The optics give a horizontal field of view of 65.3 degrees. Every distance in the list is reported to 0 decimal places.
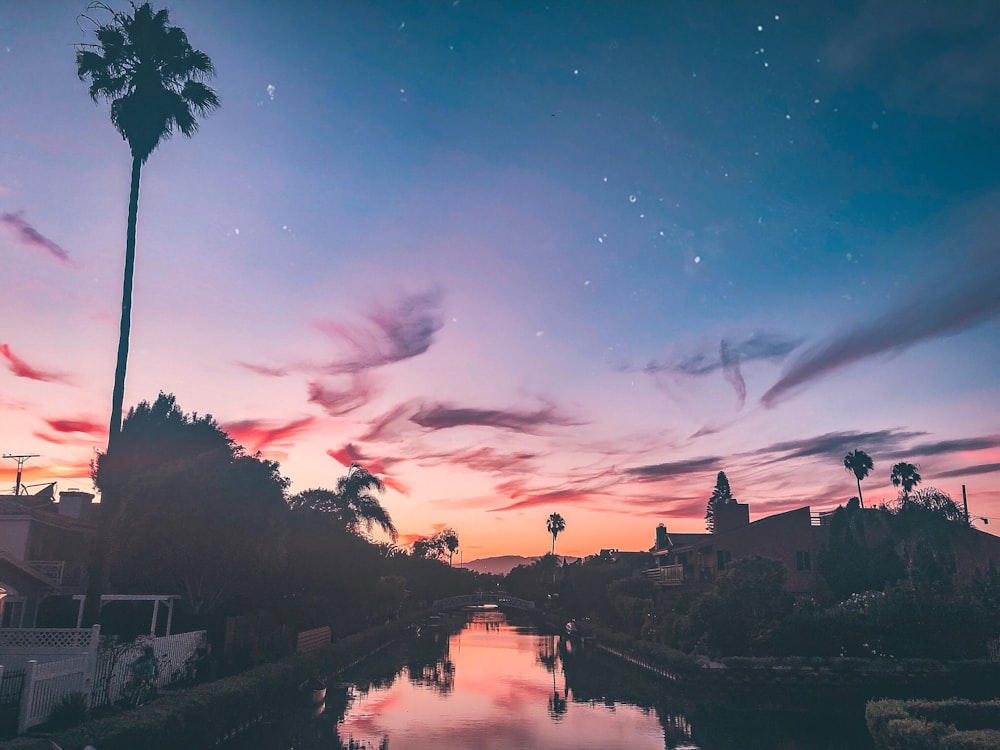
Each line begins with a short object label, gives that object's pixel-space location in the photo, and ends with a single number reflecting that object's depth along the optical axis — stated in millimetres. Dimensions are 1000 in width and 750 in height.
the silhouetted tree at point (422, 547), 181300
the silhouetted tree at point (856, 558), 62000
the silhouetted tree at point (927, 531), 61844
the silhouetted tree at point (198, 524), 35438
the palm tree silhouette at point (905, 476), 96938
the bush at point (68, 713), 21547
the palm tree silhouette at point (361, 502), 80481
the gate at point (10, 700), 20094
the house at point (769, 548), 68625
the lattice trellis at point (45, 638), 25969
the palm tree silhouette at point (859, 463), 109119
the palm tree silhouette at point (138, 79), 34250
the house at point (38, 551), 35656
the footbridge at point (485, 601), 141750
